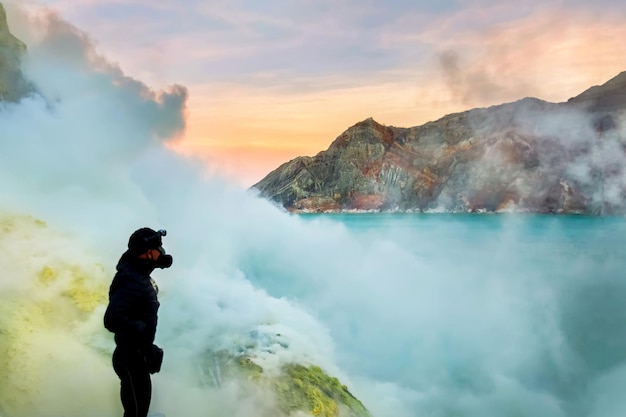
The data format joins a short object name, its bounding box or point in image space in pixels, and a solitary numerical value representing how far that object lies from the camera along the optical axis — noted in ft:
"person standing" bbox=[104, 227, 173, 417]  16.92
